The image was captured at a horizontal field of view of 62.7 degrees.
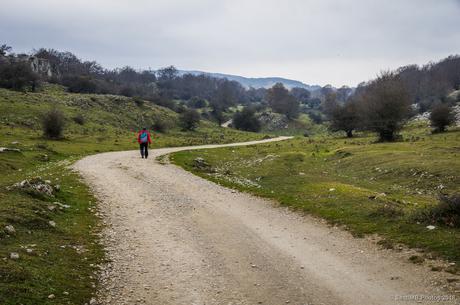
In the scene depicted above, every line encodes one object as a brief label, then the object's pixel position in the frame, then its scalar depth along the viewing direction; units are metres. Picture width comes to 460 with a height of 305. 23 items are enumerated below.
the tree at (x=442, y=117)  57.06
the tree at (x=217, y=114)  133.34
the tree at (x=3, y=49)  128.15
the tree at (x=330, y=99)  153.30
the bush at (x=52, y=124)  47.31
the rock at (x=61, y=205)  14.55
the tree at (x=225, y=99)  172.91
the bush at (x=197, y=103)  164.00
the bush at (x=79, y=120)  68.06
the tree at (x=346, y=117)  68.56
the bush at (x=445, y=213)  11.38
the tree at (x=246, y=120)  119.30
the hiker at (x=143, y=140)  32.56
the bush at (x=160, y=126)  83.38
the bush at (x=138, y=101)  102.76
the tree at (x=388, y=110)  50.78
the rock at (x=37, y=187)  14.87
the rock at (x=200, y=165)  28.16
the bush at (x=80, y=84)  109.99
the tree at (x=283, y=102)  162.00
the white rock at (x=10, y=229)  10.28
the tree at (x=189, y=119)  92.50
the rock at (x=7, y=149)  30.12
